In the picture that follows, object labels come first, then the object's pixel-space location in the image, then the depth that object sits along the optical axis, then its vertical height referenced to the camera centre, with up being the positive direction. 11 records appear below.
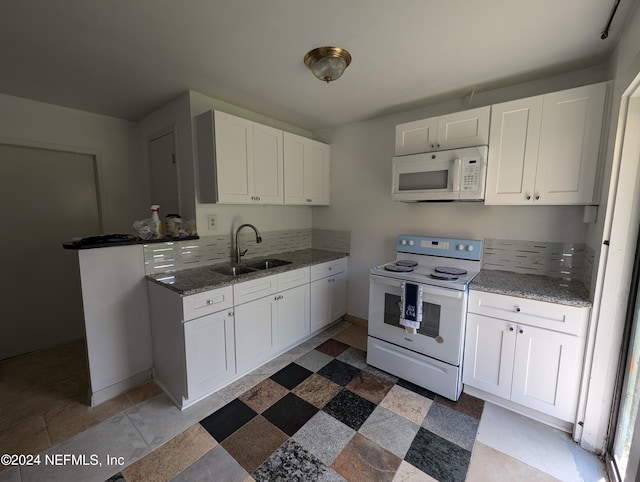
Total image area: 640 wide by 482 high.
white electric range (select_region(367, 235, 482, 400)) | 1.94 -0.75
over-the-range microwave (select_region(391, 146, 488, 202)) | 2.02 +0.31
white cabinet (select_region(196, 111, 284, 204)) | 2.15 +0.46
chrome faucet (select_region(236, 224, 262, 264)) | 2.60 -0.30
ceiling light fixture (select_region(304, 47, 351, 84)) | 1.66 +0.95
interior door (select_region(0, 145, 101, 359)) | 2.44 -0.24
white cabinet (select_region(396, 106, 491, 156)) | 2.04 +0.66
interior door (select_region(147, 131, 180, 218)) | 2.53 +0.38
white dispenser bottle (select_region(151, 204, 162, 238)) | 2.17 -0.07
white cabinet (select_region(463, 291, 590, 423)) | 1.63 -0.88
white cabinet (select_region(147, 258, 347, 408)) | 1.83 -0.90
